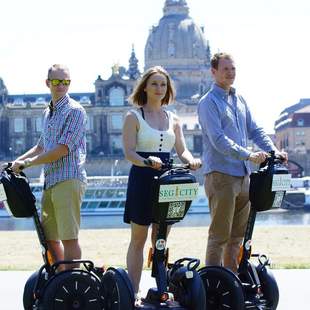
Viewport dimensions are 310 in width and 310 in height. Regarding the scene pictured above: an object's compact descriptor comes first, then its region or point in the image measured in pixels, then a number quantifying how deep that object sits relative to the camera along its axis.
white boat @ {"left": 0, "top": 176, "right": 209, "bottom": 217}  52.31
